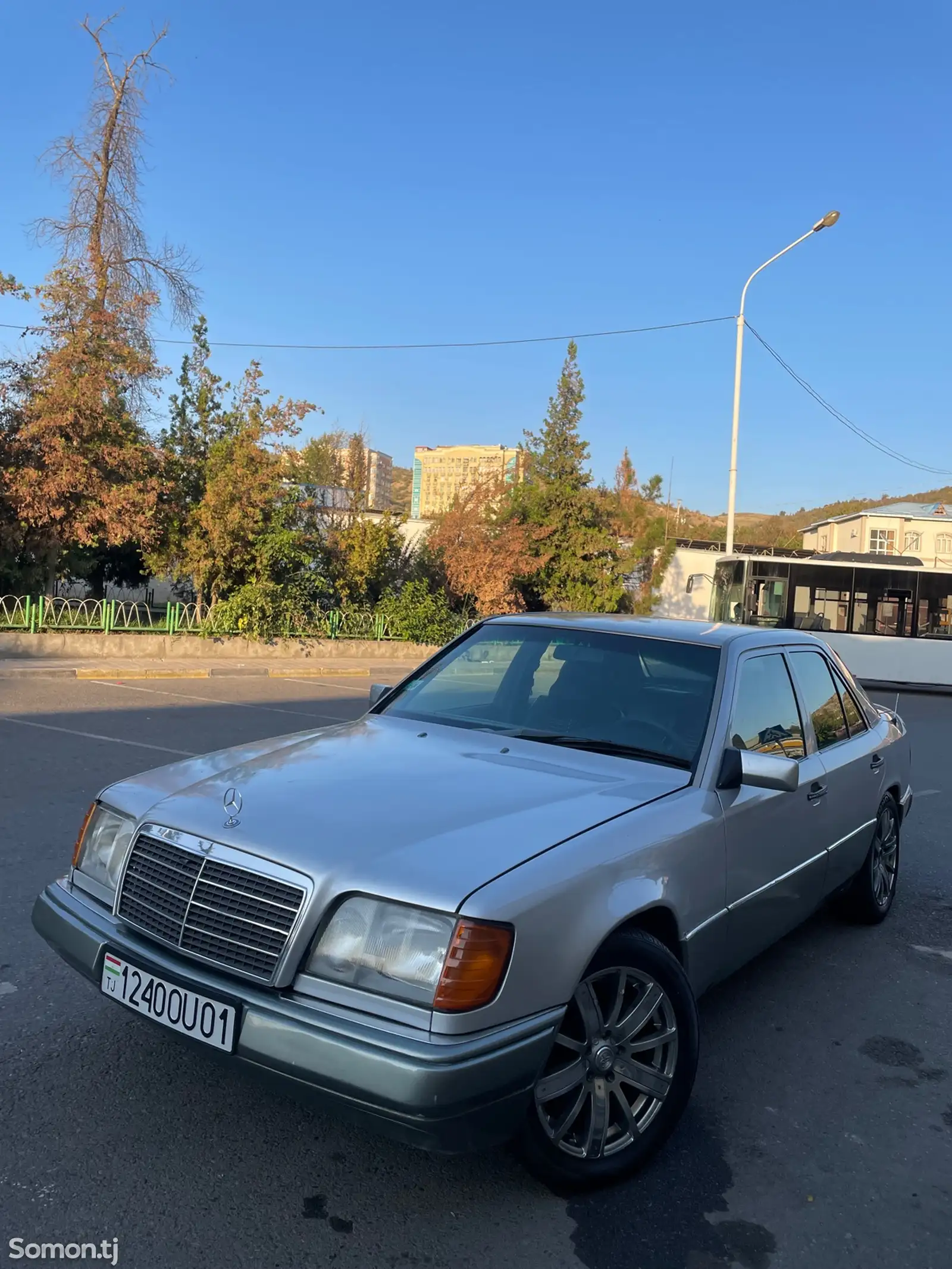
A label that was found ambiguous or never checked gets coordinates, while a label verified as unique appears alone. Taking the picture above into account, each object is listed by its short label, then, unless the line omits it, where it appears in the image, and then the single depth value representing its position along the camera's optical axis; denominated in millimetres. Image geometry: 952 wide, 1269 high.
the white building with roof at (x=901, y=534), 54469
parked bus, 22062
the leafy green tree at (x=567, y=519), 28266
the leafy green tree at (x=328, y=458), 37688
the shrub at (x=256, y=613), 19203
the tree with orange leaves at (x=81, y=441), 16766
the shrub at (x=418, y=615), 22094
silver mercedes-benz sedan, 2340
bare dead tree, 20859
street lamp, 24312
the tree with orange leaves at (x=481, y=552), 24266
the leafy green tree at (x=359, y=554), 21375
